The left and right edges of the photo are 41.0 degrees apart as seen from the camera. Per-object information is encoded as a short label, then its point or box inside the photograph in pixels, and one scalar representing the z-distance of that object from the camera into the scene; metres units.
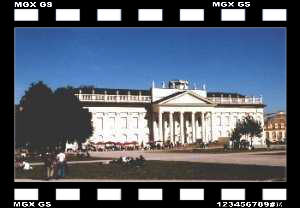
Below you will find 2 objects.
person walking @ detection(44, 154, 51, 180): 14.36
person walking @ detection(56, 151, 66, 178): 14.49
